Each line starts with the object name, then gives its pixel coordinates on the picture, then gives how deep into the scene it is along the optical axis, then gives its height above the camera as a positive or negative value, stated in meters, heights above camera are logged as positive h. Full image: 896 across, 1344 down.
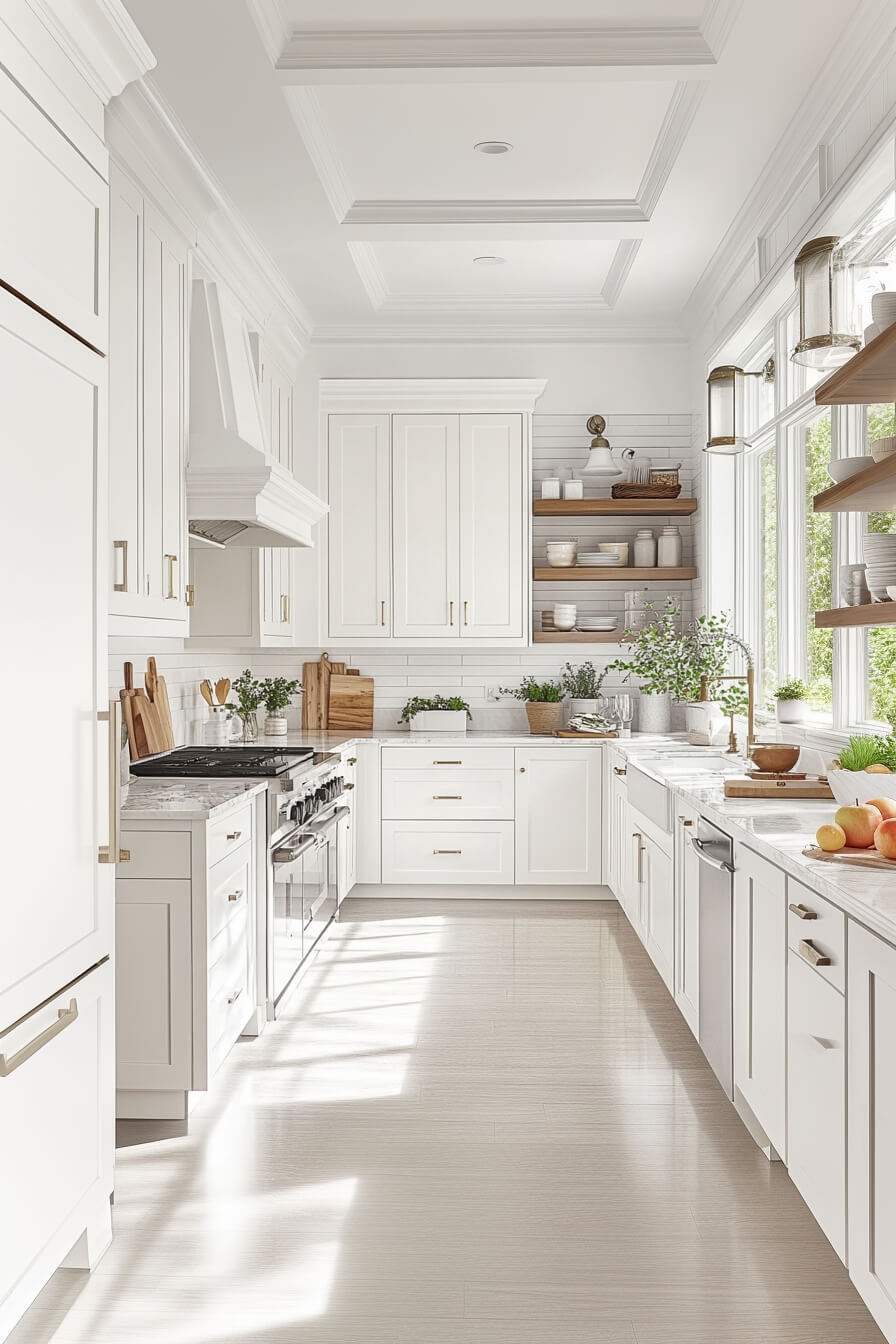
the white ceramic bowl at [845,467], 2.69 +0.53
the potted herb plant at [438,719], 6.19 -0.21
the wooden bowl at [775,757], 3.58 -0.24
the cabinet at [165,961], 3.11 -0.78
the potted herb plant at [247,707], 5.55 -0.13
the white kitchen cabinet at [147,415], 3.29 +0.84
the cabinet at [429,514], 6.16 +0.93
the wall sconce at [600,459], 6.13 +1.23
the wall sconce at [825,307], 2.72 +0.94
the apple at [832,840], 2.28 -0.32
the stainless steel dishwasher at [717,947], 2.98 -0.75
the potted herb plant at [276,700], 5.75 -0.10
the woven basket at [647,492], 6.19 +1.06
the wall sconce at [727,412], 3.83 +0.93
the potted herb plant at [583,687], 6.28 -0.03
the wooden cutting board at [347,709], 6.35 -0.16
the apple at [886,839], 2.21 -0.31
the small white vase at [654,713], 6.12 -0.17
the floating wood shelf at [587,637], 6.25 +0.25
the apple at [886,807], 2.40 -0.27
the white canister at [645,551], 6.28 +0.74
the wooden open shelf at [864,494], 2.37 +0.44
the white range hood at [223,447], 3.97 +0.85
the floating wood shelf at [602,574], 6.21 +0.60
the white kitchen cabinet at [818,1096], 2.03 -0.81
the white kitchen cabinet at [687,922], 3.46 -0.77
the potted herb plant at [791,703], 4.12 -0.08
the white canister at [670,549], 6.27 +0.75
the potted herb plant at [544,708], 6.18 -0.15
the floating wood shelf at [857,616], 2.58 +0.17
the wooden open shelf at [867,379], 2.24 +0.66
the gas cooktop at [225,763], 3.95 -0.31
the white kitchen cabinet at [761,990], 2.47 -0.73
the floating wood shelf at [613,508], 6.17 +0.97
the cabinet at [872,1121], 1.77 -0.73
